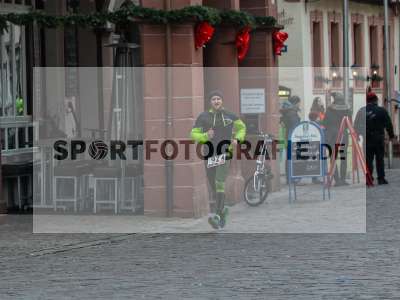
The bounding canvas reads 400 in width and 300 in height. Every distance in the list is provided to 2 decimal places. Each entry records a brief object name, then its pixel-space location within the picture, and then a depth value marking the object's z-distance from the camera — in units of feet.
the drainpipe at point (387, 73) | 112.78
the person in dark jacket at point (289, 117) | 91.15
